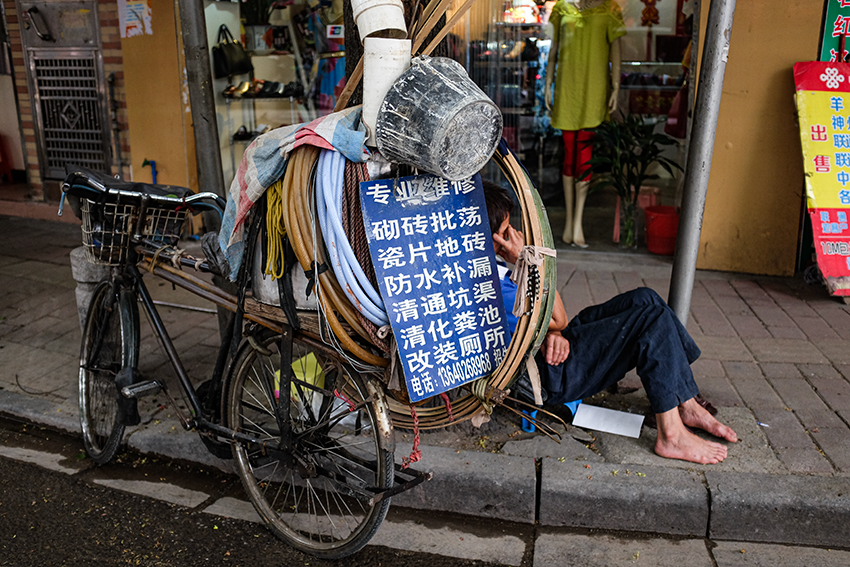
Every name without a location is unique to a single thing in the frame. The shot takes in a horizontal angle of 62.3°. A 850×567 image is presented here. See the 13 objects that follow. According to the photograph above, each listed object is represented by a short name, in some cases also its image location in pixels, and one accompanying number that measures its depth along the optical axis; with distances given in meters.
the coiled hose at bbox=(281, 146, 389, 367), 2.31
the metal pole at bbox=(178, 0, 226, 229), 3.59
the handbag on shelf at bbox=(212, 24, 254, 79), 6.57
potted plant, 6.05
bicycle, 2.63
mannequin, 6.18
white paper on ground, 3.27
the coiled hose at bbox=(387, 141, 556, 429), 2.43
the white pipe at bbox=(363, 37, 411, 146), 2.23
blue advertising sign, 2.39
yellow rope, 2.43
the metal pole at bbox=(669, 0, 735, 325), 3.04
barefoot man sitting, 2.94
